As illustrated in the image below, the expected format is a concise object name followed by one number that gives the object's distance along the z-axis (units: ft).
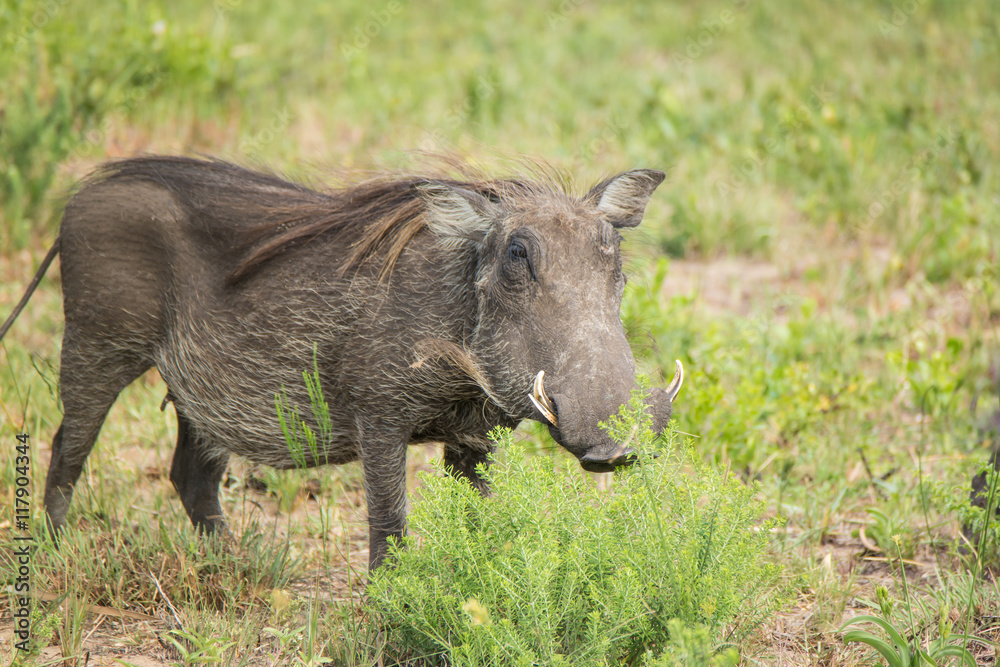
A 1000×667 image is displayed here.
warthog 17.40
